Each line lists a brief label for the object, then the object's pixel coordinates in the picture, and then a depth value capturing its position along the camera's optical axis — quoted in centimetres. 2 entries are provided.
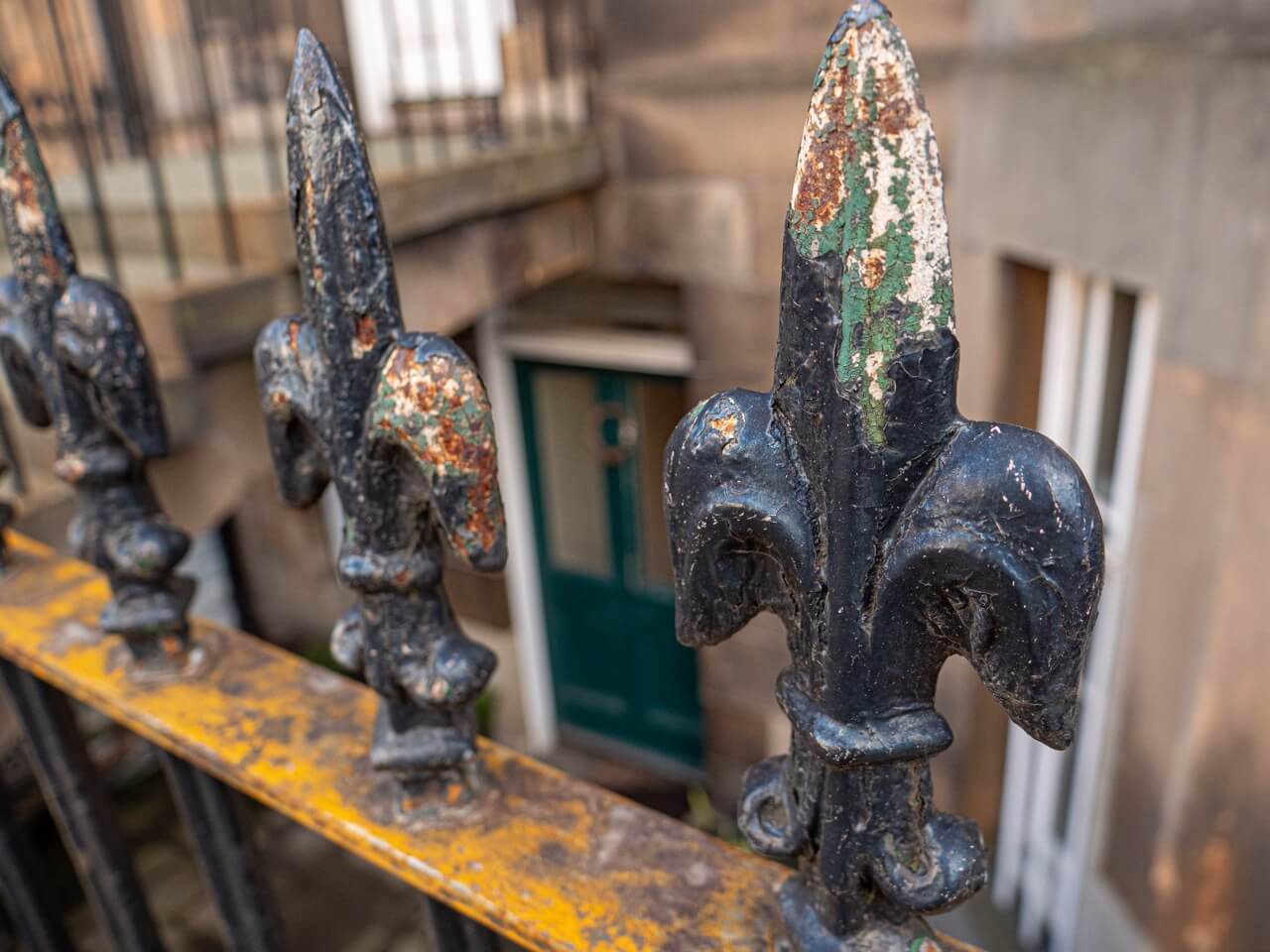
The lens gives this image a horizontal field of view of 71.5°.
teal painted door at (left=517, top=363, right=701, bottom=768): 500
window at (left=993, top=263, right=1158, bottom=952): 265
